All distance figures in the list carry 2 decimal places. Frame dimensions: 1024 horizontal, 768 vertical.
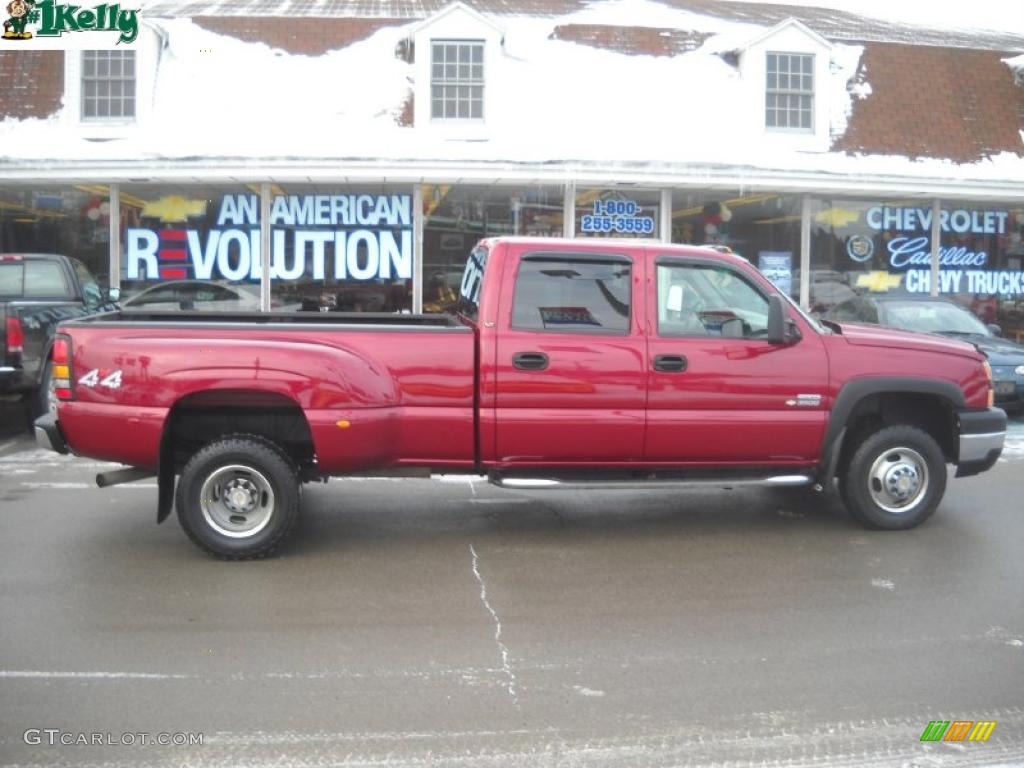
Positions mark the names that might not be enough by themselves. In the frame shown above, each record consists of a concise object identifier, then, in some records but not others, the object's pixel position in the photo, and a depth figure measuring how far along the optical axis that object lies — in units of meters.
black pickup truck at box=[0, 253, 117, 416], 10.63
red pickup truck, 6.48
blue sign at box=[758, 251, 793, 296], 17.38
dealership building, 15.88
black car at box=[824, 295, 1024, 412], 12.78
